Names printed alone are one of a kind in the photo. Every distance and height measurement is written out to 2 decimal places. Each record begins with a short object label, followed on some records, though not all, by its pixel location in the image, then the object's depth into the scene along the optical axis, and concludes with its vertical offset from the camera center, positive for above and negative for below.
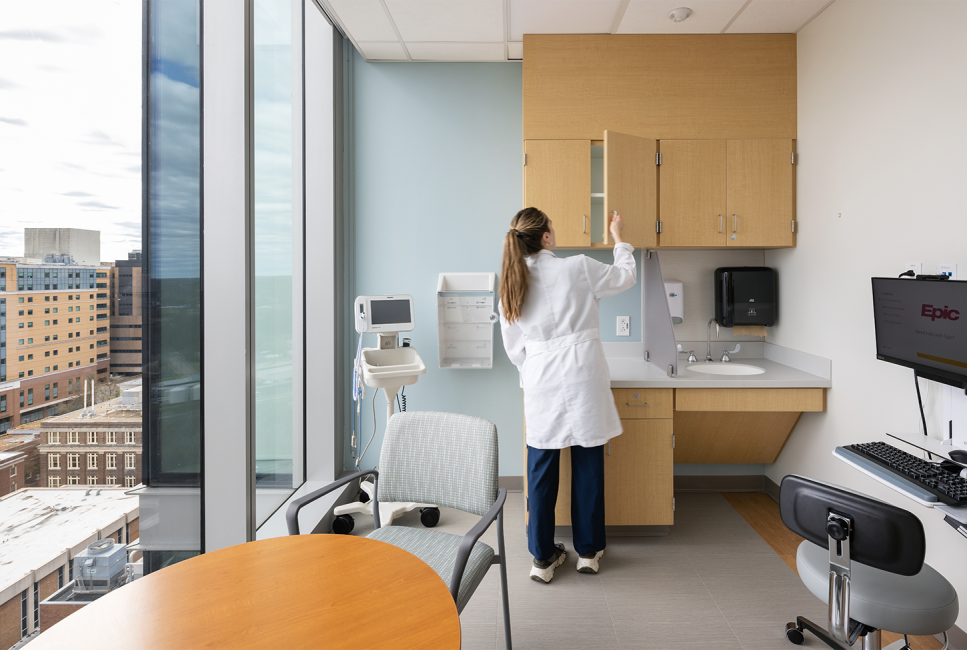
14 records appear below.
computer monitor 1.60 -0.03
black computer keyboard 1.36 -0.46
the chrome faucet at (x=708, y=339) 3.13 -0.13
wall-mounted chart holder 3.11 -0.04
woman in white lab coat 2.16 -0.20
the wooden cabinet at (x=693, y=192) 2.79 +0.71
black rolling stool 1.21 -0.66
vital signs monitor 2.84 +0.03
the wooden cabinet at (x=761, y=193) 2.79 +0.70
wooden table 0.89 -0.56
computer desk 1.33 -0.49
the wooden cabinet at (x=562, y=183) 2.79 +0.76
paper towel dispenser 2.99 +0.14
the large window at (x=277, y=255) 2.42 +0.34
